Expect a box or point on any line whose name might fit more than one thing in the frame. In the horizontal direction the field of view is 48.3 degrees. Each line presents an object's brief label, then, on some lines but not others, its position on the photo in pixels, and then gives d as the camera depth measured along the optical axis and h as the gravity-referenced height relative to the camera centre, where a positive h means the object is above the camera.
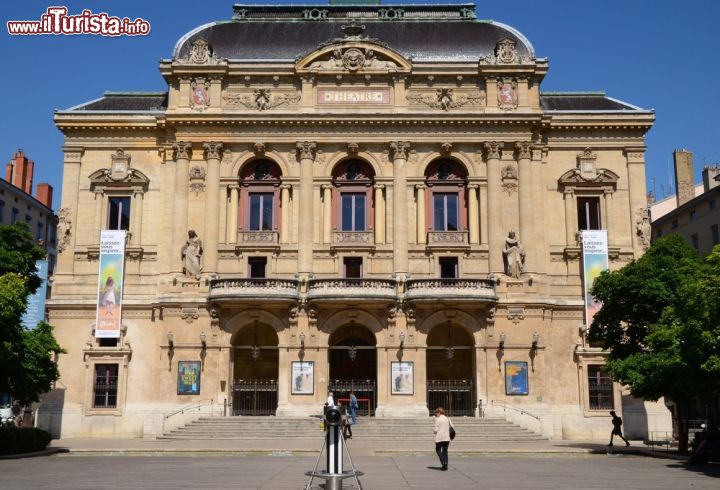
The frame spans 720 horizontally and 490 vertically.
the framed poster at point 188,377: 47.72 +0.93
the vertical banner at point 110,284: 49.41 +6.69
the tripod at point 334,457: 20.05 -1.59
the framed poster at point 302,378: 47.66 +0.92
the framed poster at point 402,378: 47.56 +0.92
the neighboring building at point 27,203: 68.56 +16.93
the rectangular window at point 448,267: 50.47 +7.89
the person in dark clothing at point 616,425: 41.28 -1.57
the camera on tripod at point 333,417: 20.47 -0.59
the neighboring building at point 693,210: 64.94 +15.57
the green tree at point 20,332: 32.50 +2.62
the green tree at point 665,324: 28.98 +2.94
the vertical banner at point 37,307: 50.88 +5.59
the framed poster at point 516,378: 47.50 +0.94
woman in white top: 26.80 -1.42
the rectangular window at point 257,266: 50.59 +7.94
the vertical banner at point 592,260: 49.59 +8.24
